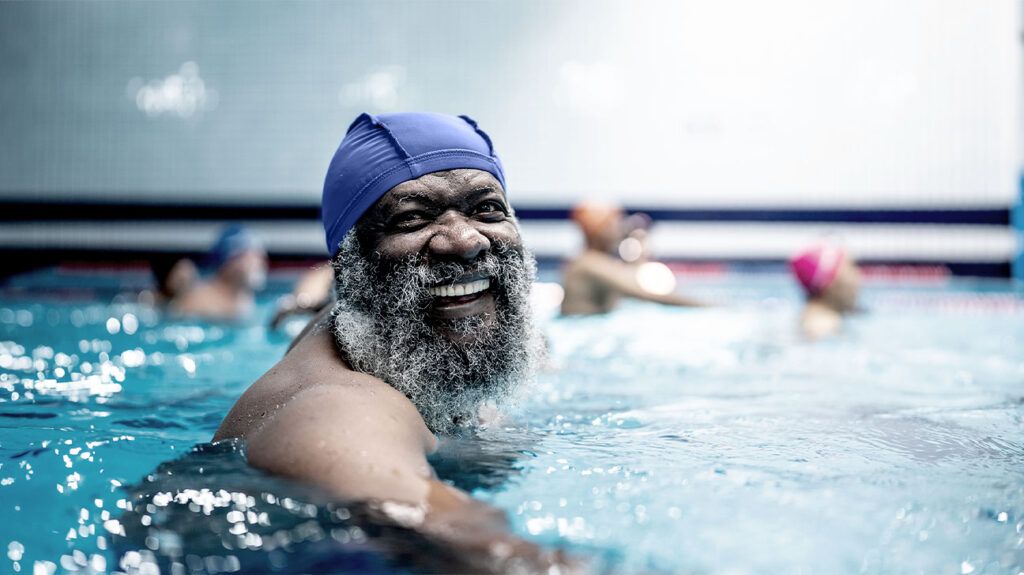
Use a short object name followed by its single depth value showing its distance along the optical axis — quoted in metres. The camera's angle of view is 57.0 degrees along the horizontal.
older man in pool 2.07
